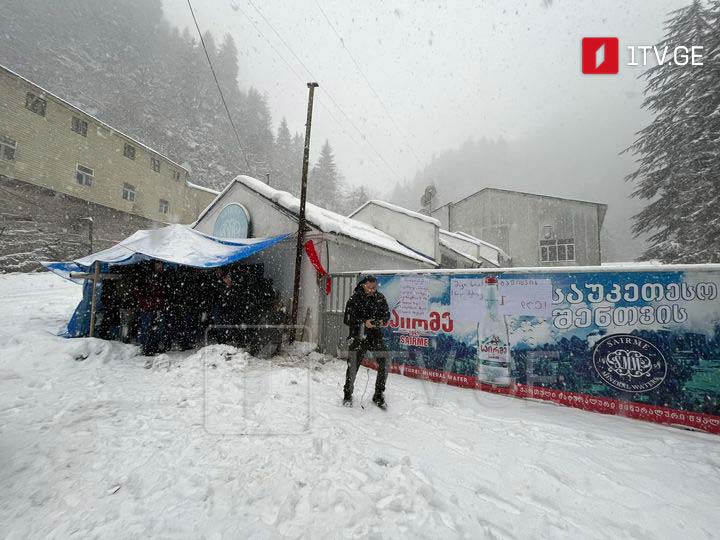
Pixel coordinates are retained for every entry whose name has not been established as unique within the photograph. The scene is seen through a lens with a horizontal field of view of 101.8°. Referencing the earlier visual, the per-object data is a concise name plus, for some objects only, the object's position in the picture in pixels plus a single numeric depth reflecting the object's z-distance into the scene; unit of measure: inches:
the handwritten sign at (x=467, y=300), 210.5
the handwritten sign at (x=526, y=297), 187.9
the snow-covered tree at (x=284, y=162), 2074.3
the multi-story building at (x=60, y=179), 628.1
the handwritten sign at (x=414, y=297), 237.3
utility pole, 308.3
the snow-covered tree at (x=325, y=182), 2012.8
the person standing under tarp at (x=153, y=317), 269.1
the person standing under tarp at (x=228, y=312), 302.7
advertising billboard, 151.9
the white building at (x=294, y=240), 322.7
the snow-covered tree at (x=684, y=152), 523.6
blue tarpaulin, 273.3
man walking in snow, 174.9
